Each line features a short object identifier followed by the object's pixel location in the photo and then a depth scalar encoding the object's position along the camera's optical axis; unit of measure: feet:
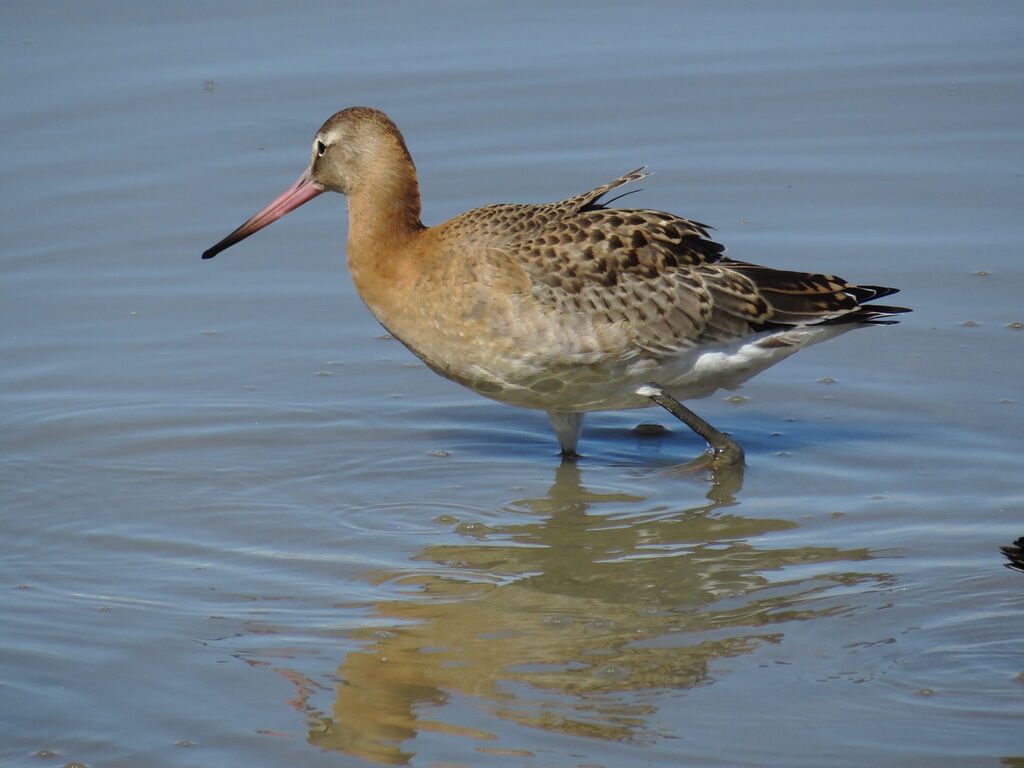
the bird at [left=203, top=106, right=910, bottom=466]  49.39
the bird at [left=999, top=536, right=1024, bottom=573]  35.35
